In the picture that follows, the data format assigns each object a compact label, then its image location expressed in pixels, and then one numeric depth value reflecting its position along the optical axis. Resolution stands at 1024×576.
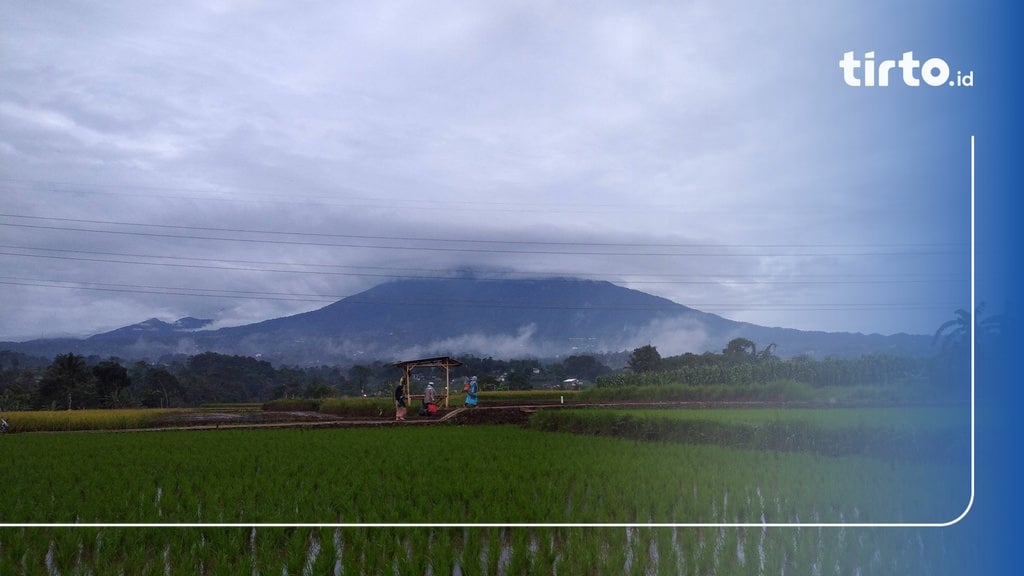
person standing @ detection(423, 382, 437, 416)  26.38
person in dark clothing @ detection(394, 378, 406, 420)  27.33
